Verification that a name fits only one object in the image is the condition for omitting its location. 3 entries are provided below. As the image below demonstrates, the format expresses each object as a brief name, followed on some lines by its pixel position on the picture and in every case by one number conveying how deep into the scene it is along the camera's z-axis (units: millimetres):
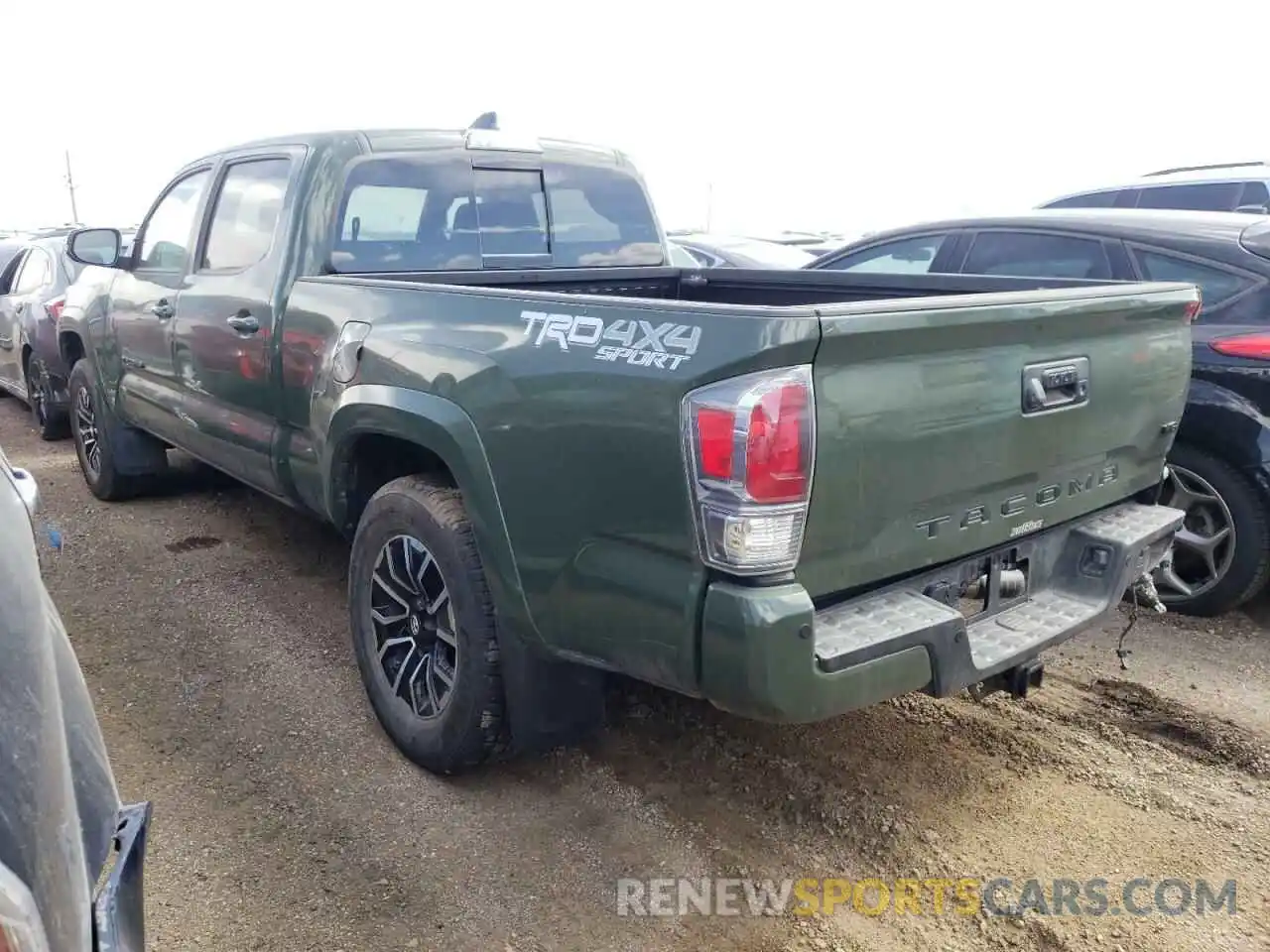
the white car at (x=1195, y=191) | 8008
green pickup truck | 2283
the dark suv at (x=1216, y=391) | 4324
